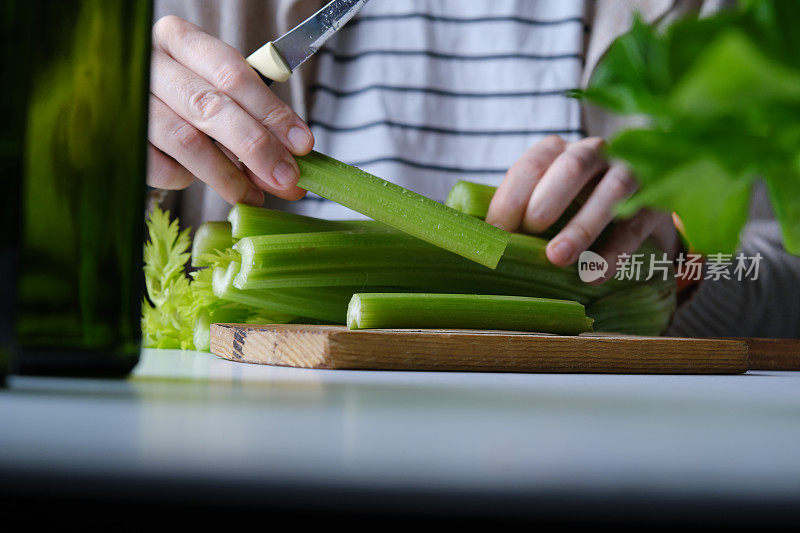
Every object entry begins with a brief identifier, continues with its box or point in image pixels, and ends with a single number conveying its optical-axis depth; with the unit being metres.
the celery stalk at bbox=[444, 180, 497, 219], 0.98
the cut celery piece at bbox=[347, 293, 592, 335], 0.82
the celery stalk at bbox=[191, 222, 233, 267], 0.92
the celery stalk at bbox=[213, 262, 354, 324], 0.88
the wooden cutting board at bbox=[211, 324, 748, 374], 0.76
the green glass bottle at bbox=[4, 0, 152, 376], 0.65
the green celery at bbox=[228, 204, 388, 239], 0.90
